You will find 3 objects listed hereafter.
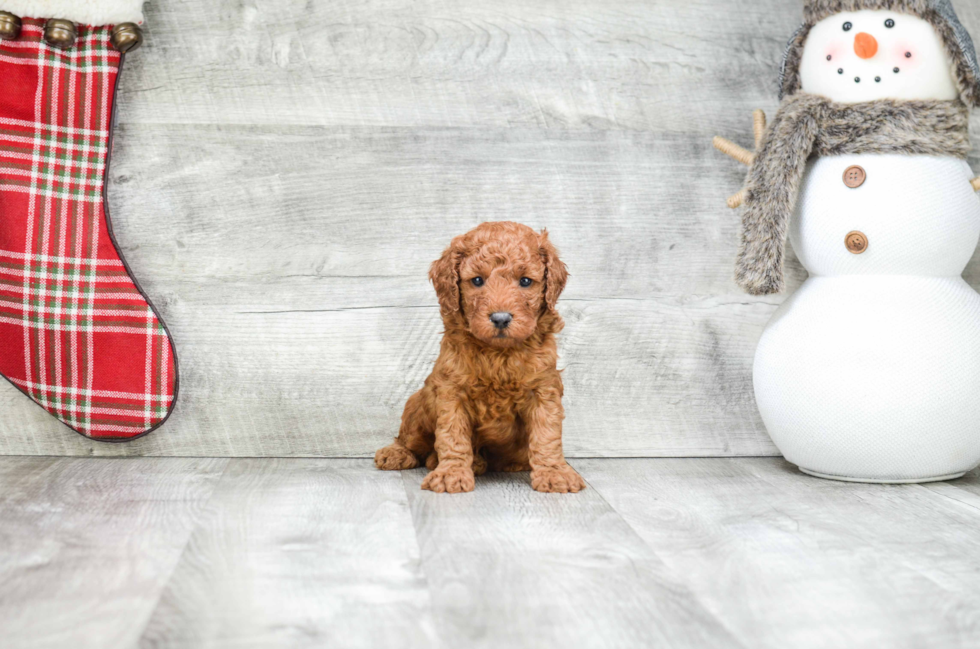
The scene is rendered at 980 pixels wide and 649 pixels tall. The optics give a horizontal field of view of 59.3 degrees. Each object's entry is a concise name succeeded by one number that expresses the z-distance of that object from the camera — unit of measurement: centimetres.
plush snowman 159
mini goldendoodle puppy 152
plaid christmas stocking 177
